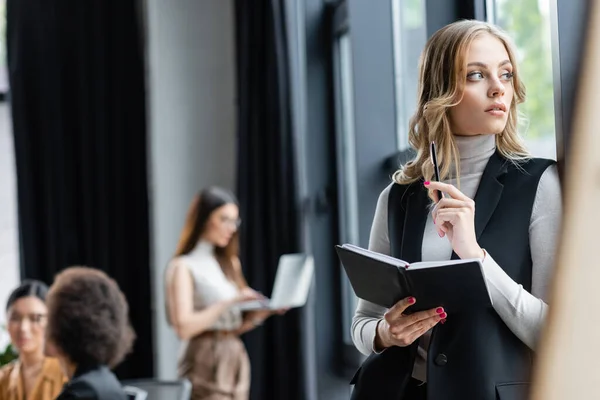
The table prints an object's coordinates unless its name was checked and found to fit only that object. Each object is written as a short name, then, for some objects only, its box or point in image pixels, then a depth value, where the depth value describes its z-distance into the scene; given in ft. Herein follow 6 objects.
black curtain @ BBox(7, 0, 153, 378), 30.22
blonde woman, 6.19
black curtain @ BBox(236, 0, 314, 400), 23.05
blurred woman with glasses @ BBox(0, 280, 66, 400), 16.68
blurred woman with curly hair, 13.60
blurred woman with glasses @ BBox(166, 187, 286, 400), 21.56
